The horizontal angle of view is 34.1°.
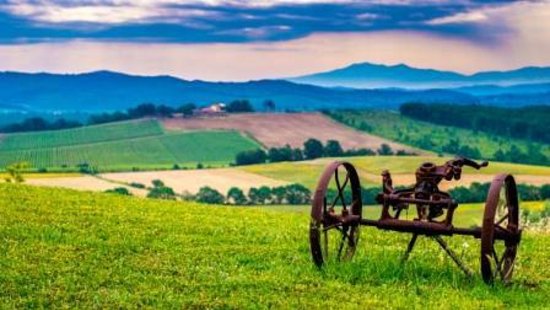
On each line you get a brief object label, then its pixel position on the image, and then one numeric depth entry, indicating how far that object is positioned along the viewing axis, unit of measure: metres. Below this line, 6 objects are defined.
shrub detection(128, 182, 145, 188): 107.93
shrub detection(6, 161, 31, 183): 61.09
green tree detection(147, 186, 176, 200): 90.91
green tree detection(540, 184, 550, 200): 89.72
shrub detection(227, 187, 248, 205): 101.85
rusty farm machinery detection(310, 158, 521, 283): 14.60
